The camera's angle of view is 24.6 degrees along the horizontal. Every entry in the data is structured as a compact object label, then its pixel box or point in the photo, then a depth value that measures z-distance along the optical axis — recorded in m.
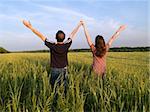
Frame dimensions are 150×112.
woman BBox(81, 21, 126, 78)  5.18
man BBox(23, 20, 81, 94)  4.93
